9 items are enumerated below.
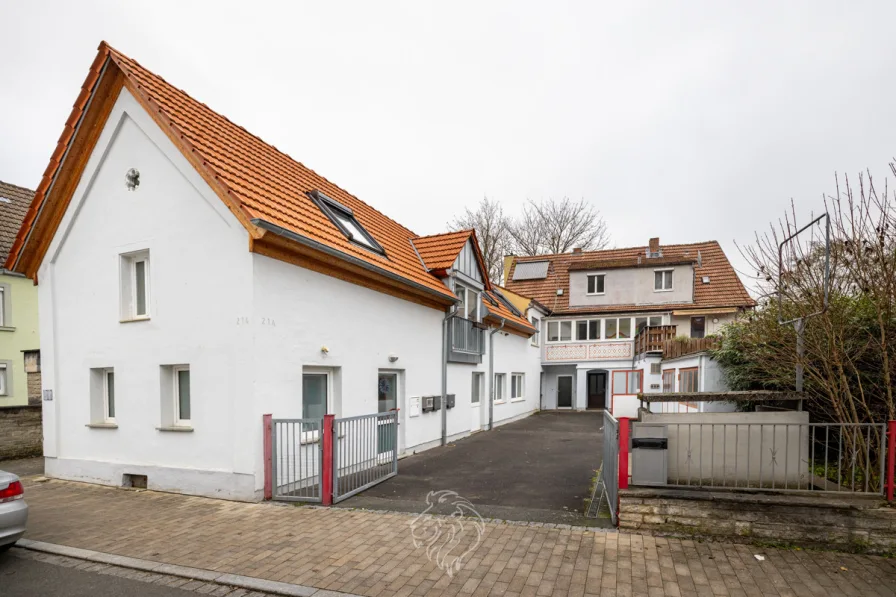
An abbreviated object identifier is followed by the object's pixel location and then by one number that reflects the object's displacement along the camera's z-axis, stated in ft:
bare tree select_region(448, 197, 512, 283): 110.63
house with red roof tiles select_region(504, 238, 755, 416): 79.51
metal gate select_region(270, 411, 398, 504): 23.05
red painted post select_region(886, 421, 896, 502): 17.17
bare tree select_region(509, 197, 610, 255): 110.42
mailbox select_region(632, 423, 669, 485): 18.70
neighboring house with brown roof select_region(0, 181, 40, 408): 45.91
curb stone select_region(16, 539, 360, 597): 14.35
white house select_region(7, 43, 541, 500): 23.73
